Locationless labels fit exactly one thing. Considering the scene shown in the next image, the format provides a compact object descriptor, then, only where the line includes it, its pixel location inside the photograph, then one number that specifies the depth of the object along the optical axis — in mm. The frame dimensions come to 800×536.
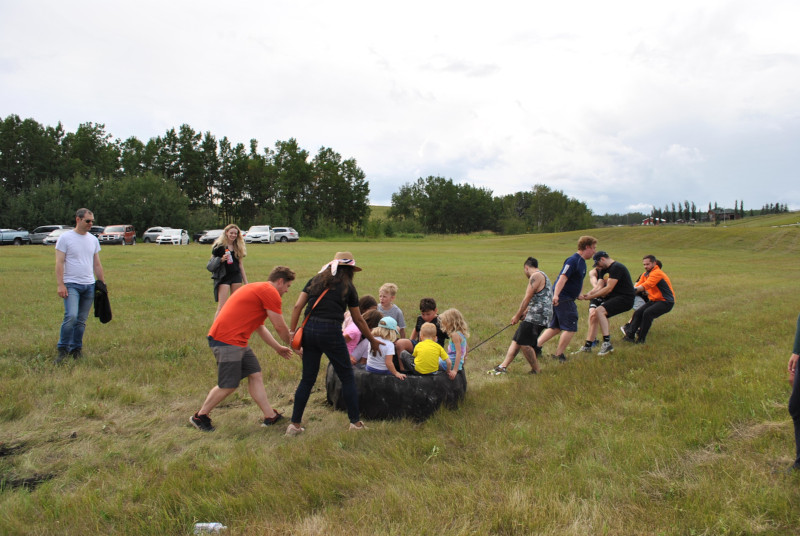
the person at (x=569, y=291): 7734
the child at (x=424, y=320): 6127
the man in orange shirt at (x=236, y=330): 4988
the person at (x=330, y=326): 4859
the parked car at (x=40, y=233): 43844
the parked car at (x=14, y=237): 42188
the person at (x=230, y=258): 8016
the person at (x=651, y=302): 8977
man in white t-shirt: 7109
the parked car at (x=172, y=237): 44000
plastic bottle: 3213
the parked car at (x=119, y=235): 42406
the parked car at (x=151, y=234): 50156
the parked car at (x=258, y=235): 48656
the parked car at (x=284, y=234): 54375
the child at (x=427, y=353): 5520
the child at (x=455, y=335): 5672
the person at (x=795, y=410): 3721
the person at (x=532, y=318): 7141
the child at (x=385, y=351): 5434
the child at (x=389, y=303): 6629
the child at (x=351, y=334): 6012
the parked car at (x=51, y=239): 39844
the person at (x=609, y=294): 8516
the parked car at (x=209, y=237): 45253
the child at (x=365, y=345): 6004
